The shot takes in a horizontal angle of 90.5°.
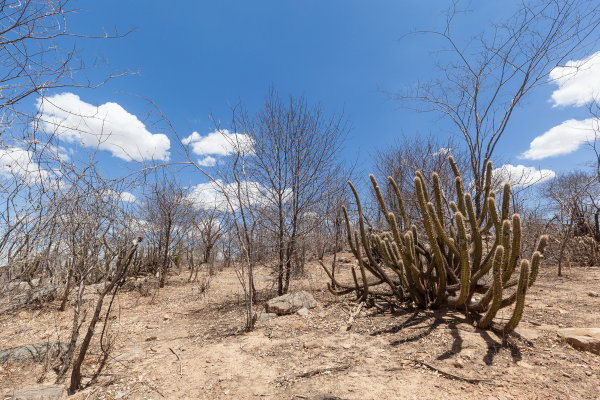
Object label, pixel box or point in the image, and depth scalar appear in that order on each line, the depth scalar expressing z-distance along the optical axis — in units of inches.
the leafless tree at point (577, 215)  260.1
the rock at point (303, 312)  174.6
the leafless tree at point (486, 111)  179.5
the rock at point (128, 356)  137.2
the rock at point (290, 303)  183.0
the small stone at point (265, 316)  175.3
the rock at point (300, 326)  152.6
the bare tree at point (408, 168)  370.4
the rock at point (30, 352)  142.3
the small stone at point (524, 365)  95.0
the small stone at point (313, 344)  127.8
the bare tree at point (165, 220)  363.4
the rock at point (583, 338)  102.7
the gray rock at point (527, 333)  113.7
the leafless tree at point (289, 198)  229.1
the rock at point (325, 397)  86.5
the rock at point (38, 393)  104.6
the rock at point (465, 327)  122.0
